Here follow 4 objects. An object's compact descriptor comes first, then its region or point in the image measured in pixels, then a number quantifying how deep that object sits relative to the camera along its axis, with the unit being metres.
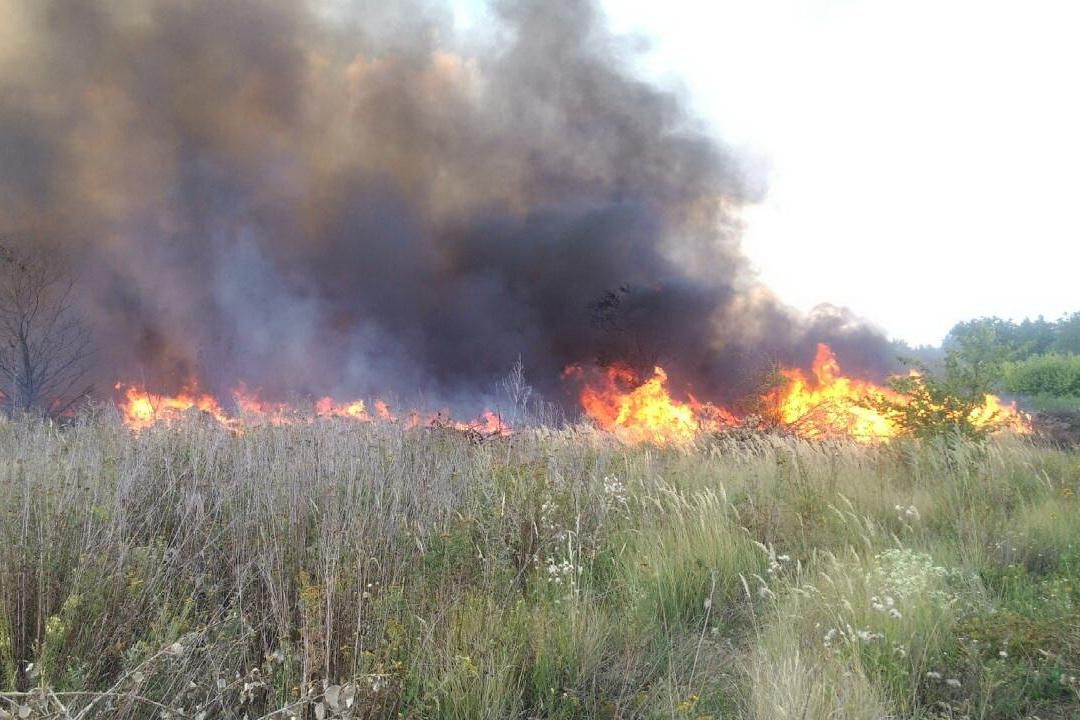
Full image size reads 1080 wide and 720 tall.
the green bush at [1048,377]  32.05
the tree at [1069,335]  51.10
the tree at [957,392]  8.48
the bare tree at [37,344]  14.31
